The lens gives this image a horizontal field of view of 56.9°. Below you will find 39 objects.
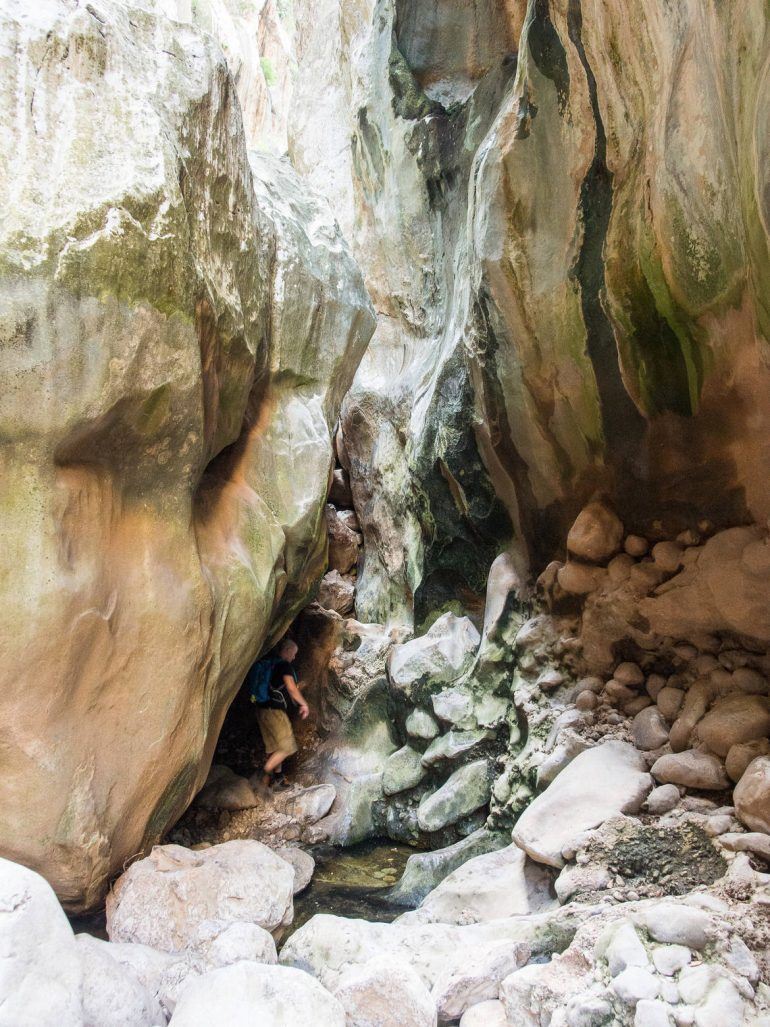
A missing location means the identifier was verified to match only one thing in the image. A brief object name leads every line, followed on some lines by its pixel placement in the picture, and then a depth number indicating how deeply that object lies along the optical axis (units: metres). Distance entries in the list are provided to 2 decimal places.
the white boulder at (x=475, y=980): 2.52
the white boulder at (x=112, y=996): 2.32
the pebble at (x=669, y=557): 4.23
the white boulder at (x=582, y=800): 3.37
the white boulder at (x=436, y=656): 5.96
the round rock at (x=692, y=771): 3.25
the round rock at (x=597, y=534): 4.65
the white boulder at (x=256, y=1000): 2.20
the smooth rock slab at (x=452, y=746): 5.22
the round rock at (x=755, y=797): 2.83
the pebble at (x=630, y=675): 4.25
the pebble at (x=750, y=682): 3.55
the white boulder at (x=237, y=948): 2.84
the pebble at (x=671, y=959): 2.26
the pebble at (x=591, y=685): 4.44
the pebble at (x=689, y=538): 4.20
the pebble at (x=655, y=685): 4.12
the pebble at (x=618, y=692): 4.24
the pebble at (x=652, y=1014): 2.04
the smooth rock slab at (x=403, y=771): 5.59
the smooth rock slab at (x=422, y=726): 5.67
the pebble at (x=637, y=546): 4.48
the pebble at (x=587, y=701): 4.33
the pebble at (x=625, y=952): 2.29
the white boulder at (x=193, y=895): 3.35
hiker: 6.23
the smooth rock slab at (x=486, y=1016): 2.42
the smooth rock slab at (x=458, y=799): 4.92
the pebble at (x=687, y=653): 4.03
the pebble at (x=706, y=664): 3.85
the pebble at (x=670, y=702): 3.88
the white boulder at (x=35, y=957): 2.01
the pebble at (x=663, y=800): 3.27
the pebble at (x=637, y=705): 4.14
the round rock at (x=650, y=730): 3.78
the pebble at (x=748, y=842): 2.74
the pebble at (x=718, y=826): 2.97
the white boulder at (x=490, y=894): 3.43
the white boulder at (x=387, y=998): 2.39
